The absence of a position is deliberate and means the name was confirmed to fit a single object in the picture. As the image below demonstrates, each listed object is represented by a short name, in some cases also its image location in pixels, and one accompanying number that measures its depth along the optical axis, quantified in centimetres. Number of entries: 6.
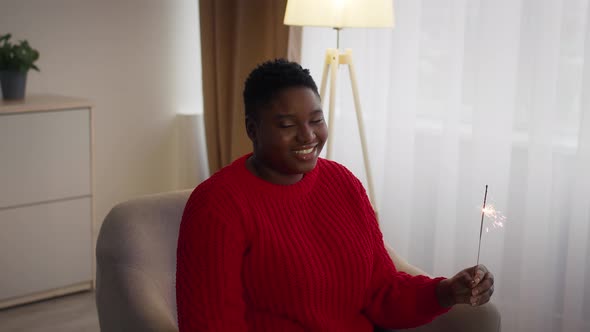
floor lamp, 281
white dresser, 333
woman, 159
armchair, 181
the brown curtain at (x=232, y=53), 361
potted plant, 337
